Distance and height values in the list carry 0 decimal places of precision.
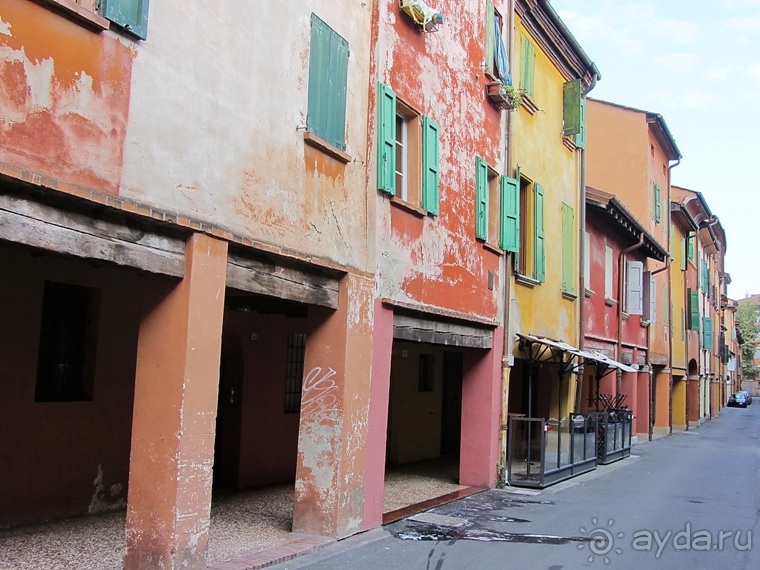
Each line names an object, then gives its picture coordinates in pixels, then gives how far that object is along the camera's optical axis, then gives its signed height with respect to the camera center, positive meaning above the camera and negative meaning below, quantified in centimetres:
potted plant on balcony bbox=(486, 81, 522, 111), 1287 +470
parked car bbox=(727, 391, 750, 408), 6569 -62
